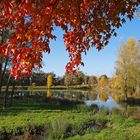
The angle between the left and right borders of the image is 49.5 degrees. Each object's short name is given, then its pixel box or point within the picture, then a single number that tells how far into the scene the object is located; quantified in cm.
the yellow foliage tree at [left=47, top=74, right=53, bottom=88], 6869
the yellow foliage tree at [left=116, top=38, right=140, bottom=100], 3032
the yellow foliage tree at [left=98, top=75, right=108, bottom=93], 5345
